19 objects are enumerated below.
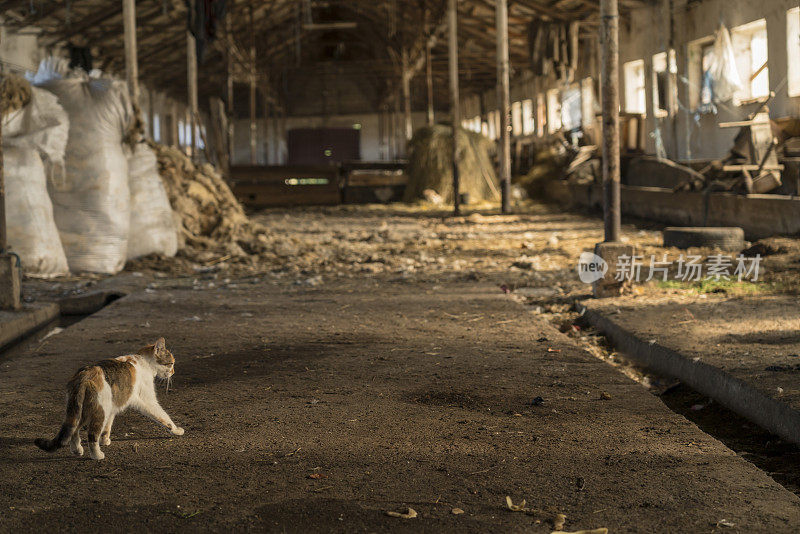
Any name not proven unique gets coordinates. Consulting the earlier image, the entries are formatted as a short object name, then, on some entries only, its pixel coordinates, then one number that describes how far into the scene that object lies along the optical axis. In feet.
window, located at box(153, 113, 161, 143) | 112.13
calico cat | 9.67
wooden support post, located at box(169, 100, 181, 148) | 109.46
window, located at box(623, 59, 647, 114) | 64.44
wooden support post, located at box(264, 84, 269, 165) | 114.21
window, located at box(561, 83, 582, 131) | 78.69
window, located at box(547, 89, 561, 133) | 86.98
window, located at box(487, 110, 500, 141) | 122.64
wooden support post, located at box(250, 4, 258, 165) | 89.03
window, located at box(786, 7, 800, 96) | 42.27
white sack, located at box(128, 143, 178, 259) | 32.71
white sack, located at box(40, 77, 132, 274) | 29.48
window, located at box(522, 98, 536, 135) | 100.32
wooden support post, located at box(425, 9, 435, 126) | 81.56
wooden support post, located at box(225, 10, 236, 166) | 80.62
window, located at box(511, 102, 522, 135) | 106.52
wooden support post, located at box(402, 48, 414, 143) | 92.48
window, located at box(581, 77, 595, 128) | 75.26
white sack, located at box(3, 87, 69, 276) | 27.17
